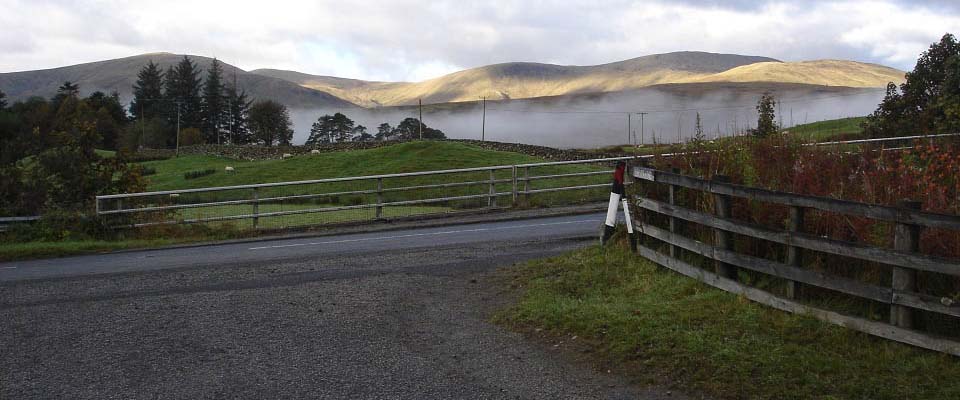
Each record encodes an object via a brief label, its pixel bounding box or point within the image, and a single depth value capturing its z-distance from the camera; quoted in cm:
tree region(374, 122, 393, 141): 11998
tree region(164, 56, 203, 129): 14362
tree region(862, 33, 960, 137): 3050
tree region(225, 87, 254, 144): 14381
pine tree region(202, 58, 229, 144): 14362
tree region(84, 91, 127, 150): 10636
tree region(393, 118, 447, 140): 11525
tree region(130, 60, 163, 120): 14750
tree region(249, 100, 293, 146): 12888
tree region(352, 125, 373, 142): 12565
